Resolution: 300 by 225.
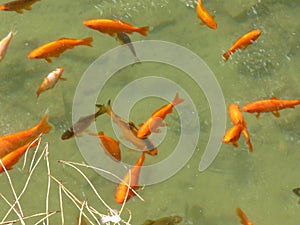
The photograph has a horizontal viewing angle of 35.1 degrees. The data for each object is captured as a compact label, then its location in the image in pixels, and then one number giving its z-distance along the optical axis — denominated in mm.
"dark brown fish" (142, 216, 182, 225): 3711
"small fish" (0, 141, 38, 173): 3432
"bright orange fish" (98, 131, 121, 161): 3797
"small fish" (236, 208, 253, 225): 3746
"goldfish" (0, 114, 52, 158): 3541
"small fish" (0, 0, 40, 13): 4137
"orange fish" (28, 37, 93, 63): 3957
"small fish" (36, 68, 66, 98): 3951
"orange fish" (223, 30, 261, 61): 4141
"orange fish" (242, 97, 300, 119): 3818
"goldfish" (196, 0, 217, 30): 4336
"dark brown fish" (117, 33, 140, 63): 4229
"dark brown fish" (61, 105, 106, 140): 3840
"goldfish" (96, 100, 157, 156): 3873
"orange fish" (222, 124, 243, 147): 3633
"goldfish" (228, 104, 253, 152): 3801
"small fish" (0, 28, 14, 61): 3994
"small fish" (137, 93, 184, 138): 3730
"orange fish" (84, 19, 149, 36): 3994
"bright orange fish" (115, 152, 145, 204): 3445
